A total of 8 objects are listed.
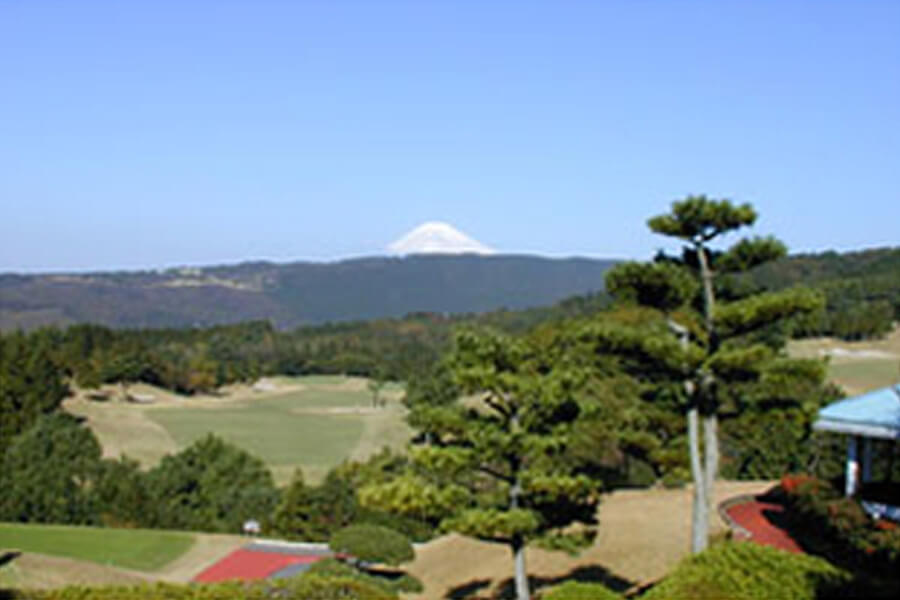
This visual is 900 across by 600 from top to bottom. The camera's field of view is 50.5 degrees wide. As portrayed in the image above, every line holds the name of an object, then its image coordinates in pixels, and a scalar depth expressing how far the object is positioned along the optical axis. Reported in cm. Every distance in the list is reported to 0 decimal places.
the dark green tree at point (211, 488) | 4056
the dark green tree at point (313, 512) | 3531
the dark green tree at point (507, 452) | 1582
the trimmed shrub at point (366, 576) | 2333
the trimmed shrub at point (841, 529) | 1304
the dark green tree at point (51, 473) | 4162
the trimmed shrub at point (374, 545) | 2559
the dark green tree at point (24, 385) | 5672
